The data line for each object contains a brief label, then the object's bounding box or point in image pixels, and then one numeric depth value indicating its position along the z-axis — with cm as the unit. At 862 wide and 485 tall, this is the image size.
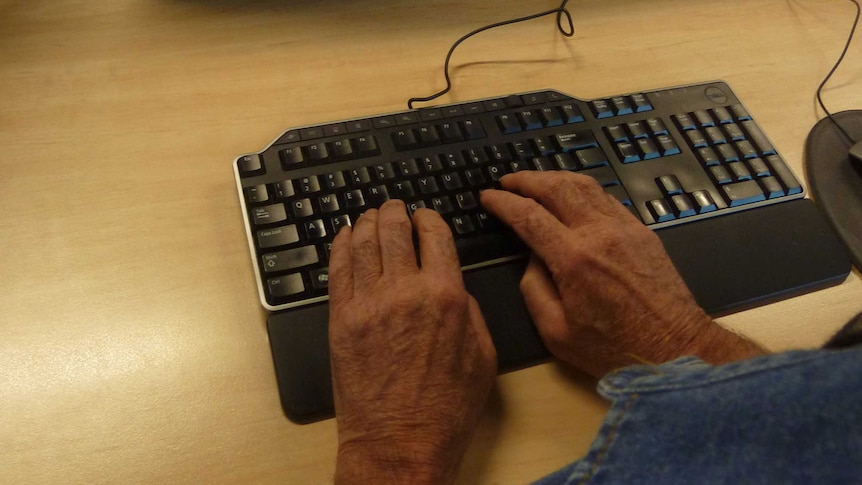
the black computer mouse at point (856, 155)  58
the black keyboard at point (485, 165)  47
